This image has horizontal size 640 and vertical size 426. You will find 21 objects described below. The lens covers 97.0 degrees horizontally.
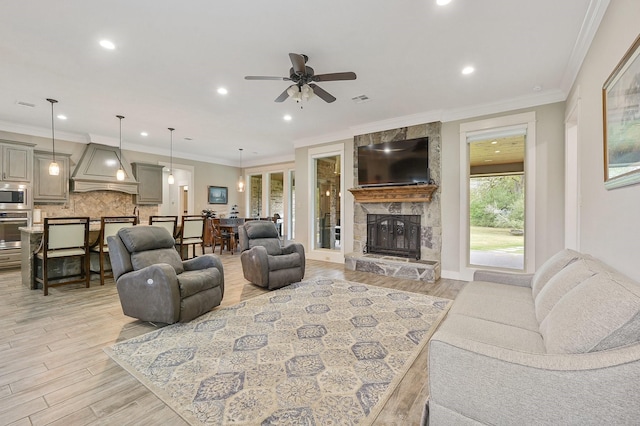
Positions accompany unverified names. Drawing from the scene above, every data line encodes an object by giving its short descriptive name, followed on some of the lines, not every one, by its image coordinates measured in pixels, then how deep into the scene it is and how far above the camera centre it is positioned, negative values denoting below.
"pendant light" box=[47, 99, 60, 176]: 4.37 +1.36
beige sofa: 0.97 -0.61
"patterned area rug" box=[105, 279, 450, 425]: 1.67 -1.14
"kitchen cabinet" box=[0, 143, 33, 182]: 5.16 +0.95
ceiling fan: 2.78 +1.41
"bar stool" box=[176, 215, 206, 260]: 5.07 -0.36
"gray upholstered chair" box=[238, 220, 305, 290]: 3.99 -0.66
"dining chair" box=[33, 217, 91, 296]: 3.79 -0.55
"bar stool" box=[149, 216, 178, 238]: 4.95 -0.22
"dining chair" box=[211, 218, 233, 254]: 7.57 -0.64
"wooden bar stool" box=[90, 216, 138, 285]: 4.22 -0.36
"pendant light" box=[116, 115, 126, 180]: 5.63 +0.76
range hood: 6.09 +0.93
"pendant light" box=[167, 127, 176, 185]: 7.18 +1.56
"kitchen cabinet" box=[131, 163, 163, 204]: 7.11 +0.78
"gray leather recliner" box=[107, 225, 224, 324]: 2.69 -0.67
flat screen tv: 5.04 +0.93
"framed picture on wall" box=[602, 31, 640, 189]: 1.62 +0.58
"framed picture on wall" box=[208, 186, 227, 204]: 8.94 +0.58
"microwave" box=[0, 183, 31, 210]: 5.07 +0.30
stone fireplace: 4.83 +0.02
